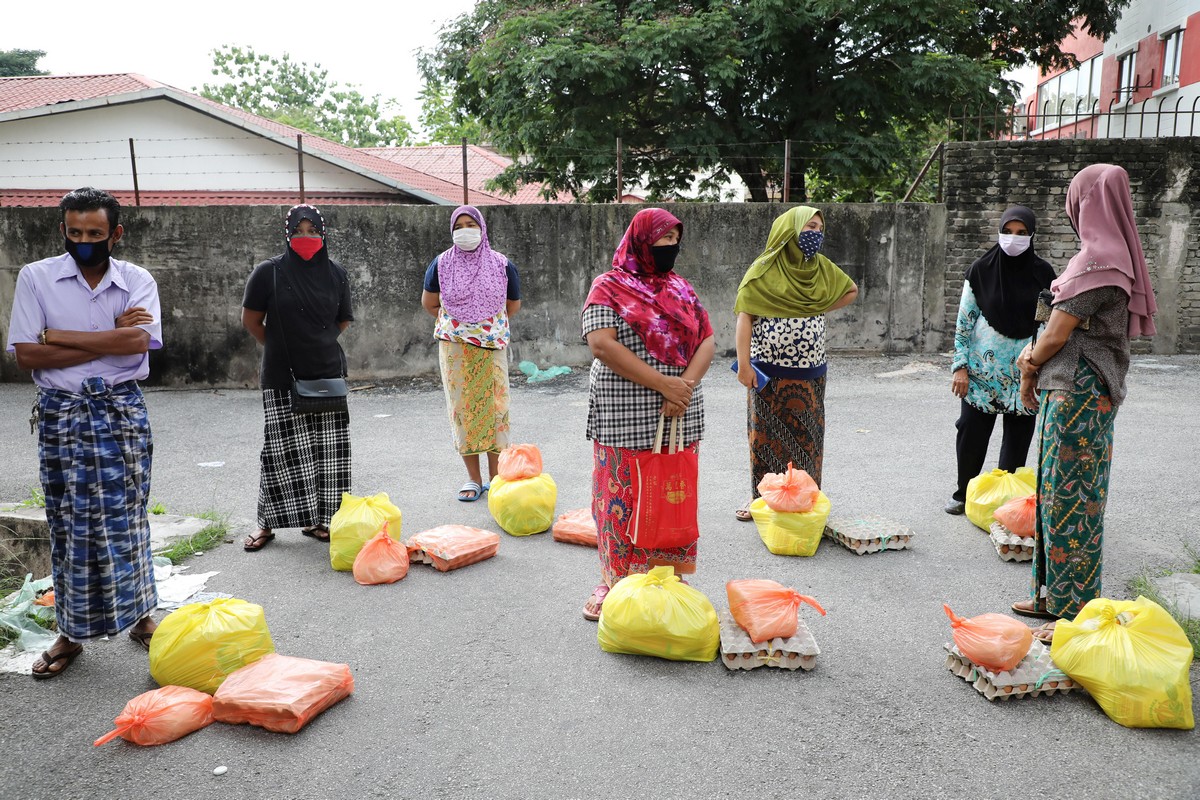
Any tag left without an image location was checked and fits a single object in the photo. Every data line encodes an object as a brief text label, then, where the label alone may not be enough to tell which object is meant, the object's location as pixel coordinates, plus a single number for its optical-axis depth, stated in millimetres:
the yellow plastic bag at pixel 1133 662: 2766
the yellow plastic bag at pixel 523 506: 4832
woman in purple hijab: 5438
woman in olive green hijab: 4559
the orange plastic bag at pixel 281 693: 2852
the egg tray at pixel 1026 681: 2979
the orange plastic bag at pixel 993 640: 2984
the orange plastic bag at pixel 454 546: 4316
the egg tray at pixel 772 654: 3250
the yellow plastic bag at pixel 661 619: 3238
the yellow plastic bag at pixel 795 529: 4383
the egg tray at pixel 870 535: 4477
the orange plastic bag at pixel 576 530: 4707
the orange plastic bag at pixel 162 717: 2795
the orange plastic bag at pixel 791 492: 4371
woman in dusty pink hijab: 3170
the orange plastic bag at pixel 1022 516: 4312
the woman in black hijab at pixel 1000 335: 4574
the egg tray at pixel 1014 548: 4285
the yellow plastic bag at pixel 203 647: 3090
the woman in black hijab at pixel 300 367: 4461
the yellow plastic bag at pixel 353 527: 4328
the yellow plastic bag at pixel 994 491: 4633
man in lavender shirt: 3211
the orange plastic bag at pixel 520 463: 4953
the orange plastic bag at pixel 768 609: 3281
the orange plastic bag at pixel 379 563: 4172
